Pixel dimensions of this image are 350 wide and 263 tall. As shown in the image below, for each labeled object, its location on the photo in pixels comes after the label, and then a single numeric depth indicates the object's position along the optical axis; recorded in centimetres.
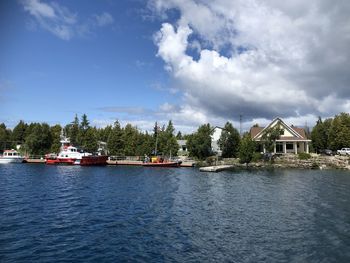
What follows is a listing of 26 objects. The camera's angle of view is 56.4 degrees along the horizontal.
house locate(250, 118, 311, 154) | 9019
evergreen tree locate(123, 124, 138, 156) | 10625
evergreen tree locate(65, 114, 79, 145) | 11451
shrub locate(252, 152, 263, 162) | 8600
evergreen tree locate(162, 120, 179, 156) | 10344
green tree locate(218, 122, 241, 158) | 9406
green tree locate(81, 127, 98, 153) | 11168
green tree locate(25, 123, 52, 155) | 11494
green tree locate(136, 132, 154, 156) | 10425
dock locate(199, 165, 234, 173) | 7216
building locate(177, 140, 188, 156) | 12466
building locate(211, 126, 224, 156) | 10381
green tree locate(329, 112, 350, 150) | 9612
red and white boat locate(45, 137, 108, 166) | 8994
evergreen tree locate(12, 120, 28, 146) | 13662
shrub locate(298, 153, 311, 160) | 8394
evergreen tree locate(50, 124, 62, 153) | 11815
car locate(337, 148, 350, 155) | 8847
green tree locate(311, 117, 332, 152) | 11006
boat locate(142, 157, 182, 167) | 8669
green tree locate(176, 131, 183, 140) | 17189
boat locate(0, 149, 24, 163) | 10088
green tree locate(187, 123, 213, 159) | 9400
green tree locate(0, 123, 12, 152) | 13312
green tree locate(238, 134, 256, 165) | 8506
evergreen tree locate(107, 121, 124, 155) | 10675
